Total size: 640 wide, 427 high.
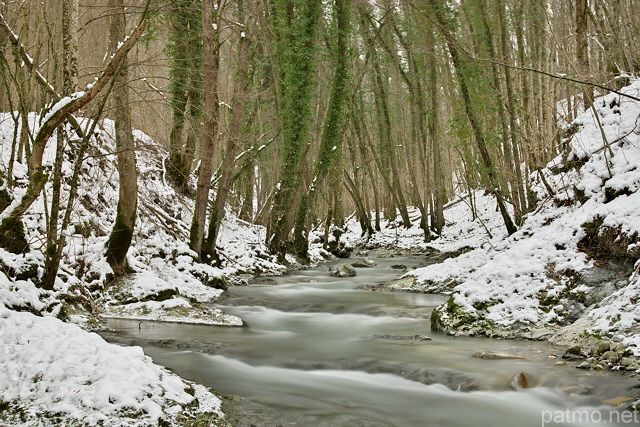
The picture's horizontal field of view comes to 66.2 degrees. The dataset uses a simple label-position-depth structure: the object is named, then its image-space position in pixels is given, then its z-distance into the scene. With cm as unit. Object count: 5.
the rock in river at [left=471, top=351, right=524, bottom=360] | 592
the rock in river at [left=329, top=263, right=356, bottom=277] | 1459
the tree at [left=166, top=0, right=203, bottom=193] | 1341
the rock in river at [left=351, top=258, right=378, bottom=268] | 1743
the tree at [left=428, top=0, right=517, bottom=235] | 1341
